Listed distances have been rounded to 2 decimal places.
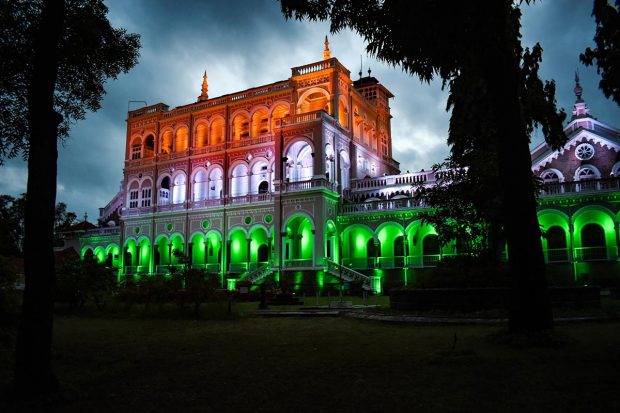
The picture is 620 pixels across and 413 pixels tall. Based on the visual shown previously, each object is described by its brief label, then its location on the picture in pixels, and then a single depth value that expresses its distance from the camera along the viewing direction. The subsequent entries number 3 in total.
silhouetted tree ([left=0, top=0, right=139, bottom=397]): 5.48
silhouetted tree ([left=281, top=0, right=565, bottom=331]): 8.47
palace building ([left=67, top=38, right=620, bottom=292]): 30.69
